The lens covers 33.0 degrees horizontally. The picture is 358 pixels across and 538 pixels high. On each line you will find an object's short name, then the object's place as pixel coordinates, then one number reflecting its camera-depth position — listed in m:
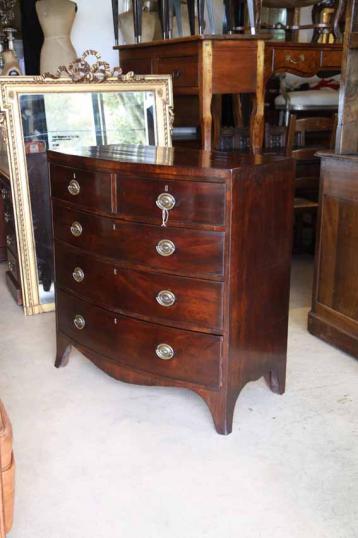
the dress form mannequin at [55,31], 4.42
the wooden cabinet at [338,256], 2.77
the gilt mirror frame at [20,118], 3.19
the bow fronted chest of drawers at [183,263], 2.04
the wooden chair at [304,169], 3.82
